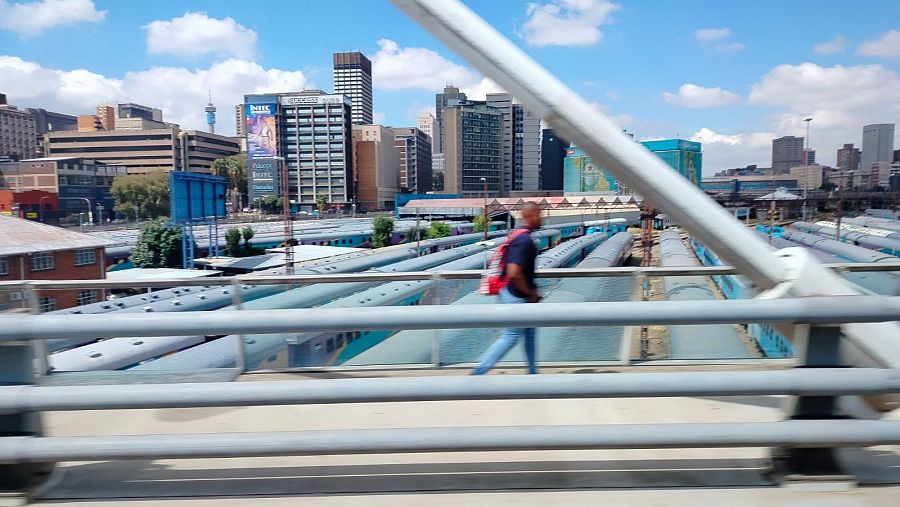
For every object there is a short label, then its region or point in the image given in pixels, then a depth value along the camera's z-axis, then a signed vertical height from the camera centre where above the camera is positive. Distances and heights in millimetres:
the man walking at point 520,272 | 4254 -503
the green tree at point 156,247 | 39156 -2855
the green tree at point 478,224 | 59562 -2404
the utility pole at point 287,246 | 27266 -2367
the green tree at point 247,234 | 47438 -2530
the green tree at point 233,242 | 46094 -3008
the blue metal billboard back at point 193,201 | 35719 +22
